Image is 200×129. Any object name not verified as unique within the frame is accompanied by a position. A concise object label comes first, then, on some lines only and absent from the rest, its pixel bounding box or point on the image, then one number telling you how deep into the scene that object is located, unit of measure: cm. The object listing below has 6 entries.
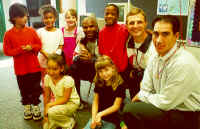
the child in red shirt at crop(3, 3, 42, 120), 211
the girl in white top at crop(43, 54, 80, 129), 196
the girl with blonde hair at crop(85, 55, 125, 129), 184
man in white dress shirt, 139
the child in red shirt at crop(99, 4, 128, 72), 217
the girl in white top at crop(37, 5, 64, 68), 233
